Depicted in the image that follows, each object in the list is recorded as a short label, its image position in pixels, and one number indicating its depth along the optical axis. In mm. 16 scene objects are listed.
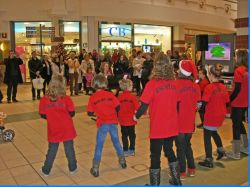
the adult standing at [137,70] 12188
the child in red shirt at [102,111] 4582
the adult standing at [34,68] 11555
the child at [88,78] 11470
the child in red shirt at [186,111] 4410
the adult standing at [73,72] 12594
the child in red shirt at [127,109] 5332
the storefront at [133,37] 17750
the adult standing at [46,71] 11742
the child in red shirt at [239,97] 5094
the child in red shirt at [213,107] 4859
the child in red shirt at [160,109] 3883
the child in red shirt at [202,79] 7488
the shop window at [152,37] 19516
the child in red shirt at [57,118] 4527
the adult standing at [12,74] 11062
